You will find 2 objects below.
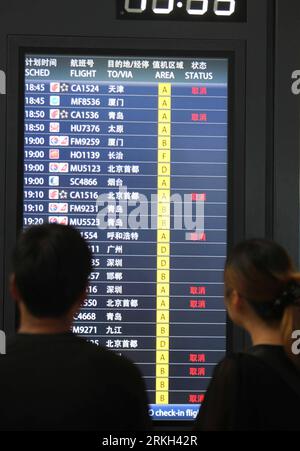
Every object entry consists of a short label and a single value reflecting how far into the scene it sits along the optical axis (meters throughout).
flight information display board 6.02
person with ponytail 5.01
